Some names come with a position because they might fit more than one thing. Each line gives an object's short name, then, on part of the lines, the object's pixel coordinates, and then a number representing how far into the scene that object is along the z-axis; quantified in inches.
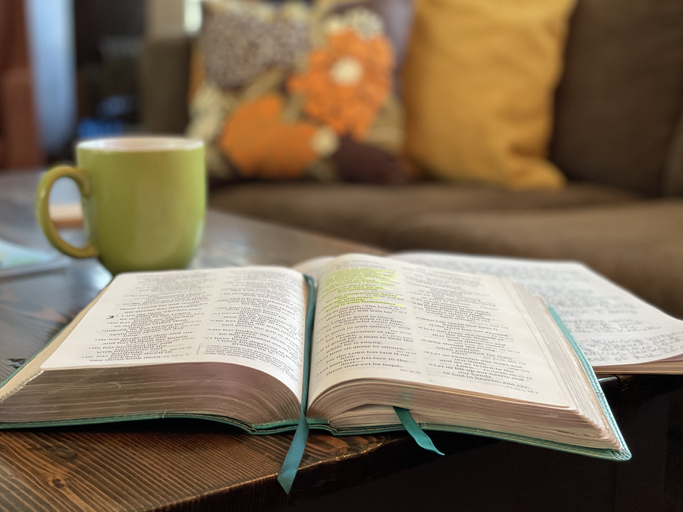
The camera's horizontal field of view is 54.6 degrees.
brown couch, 46.4
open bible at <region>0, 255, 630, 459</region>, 15.9
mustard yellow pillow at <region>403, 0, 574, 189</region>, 63.4
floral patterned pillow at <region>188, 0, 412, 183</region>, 63.6
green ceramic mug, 26.3
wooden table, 13.9
